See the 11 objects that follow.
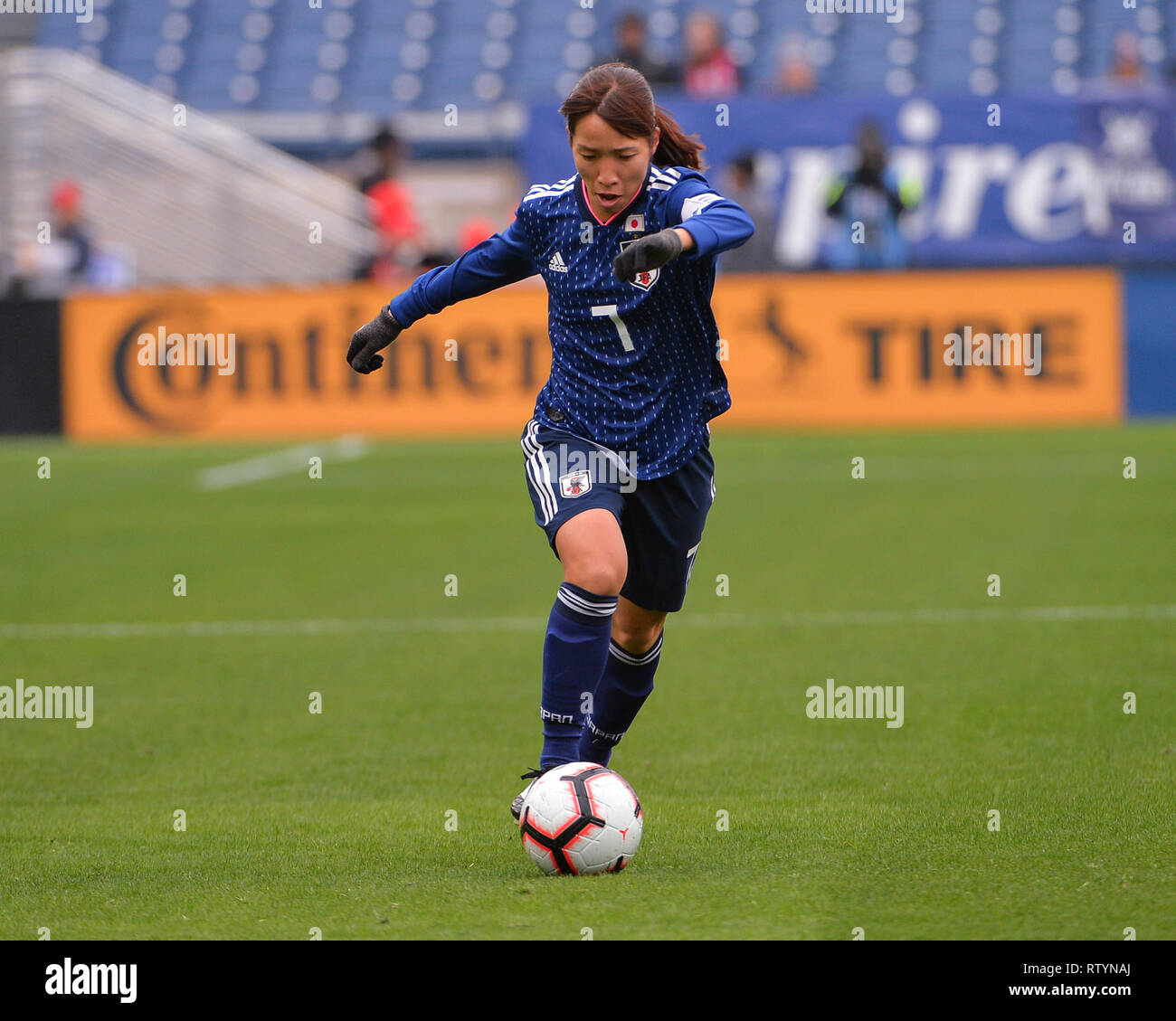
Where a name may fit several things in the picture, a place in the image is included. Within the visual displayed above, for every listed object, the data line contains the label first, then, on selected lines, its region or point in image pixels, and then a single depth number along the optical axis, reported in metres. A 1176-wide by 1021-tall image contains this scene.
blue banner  20.12
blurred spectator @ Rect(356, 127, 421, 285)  19.70
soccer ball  4.30
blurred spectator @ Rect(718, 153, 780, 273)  18.03
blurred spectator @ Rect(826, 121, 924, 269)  18.73
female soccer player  4.52
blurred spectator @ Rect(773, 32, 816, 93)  21.36
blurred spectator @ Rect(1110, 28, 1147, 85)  20.69
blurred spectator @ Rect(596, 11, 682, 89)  18.84
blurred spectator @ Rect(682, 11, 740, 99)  20.59
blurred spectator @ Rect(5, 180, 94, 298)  20.22
